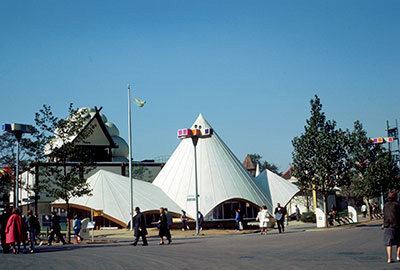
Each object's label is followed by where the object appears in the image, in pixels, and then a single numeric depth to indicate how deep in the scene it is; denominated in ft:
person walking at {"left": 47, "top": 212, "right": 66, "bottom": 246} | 78.10
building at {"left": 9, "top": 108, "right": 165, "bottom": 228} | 180.24
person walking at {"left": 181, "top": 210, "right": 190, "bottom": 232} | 121.19
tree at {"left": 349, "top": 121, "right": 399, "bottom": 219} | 141.59
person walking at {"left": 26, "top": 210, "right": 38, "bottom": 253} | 60.73
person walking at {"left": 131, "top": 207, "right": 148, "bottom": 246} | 69.21
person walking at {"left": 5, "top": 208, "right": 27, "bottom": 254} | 56.59
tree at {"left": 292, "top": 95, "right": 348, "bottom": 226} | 106.11
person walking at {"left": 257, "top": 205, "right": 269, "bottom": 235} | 91.15
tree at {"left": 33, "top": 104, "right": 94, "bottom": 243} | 90.38
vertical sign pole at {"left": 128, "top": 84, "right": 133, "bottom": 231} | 114.21
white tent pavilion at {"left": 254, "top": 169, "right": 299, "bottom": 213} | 148.15
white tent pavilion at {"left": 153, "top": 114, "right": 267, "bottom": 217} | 133.49
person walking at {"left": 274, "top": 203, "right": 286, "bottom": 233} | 94.55
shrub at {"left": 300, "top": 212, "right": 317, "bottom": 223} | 142.81
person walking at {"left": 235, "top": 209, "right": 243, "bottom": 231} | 112.27
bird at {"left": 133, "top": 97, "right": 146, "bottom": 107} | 120.78
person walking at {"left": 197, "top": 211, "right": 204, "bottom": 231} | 119.34
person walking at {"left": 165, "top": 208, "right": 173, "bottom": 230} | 83.67
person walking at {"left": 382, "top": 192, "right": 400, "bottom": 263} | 37.55
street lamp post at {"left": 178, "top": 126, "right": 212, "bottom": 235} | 105.50
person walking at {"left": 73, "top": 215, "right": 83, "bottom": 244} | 88.06
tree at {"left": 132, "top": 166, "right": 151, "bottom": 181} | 197.98
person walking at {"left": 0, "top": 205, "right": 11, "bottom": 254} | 60.07
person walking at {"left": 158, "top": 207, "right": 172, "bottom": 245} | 71.36
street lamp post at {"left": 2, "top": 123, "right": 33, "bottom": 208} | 94.37
